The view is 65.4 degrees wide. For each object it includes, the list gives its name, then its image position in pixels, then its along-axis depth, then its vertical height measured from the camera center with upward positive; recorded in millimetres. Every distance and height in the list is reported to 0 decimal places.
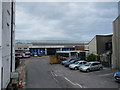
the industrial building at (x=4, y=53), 6274 -419
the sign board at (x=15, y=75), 8114 -2387
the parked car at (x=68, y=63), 17022 -2878
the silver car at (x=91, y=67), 13161 -2831
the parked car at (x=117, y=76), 8818 -2824
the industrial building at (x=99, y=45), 19067 +436
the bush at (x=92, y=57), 18206 -1957
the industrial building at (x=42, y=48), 38598 -347
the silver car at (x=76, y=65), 14875 -2870
